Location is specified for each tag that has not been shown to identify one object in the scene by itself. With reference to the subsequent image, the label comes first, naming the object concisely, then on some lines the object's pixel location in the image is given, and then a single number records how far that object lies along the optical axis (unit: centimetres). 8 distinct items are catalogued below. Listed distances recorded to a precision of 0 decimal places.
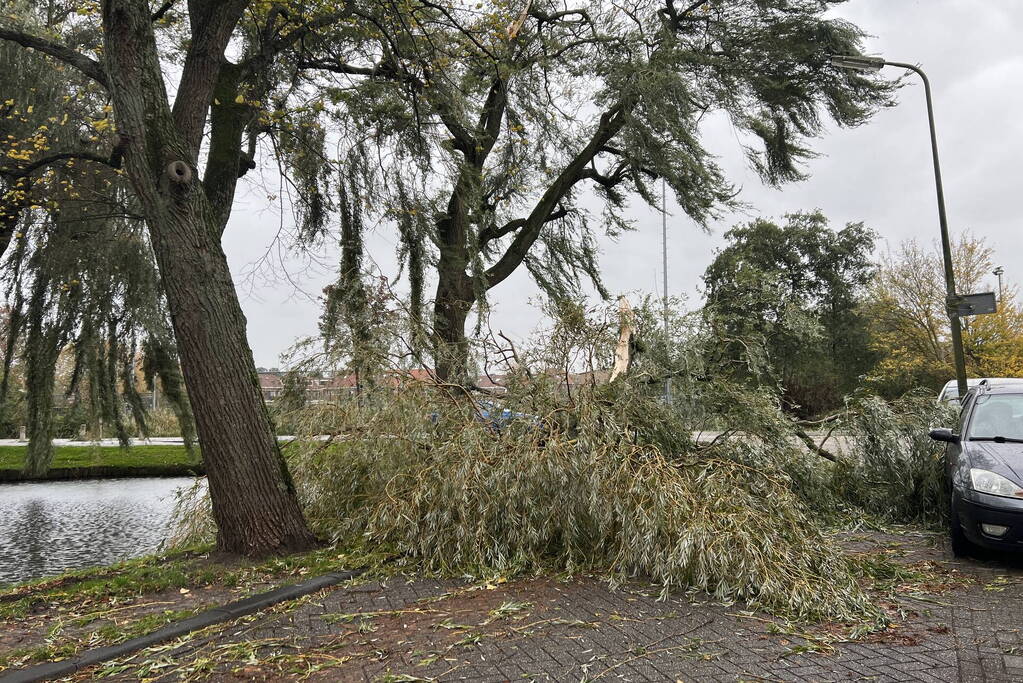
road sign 1108
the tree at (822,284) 3397
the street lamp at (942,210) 1130
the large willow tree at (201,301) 563
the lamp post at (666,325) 757
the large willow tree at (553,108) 998
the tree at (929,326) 2330
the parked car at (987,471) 524
